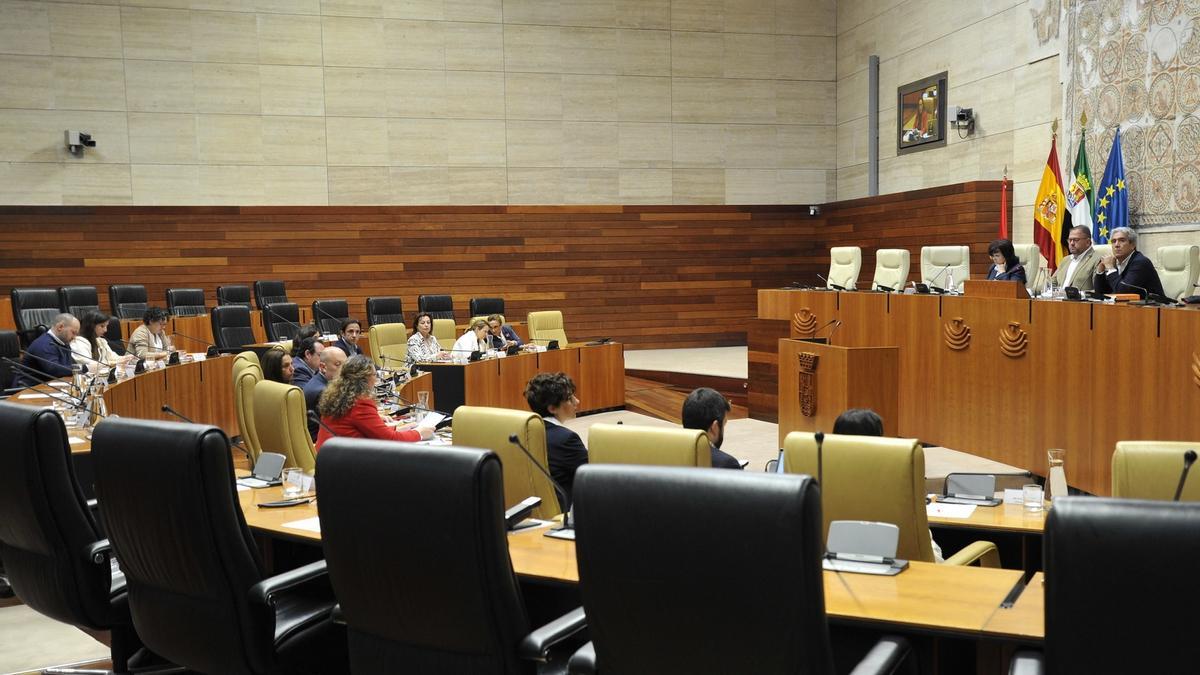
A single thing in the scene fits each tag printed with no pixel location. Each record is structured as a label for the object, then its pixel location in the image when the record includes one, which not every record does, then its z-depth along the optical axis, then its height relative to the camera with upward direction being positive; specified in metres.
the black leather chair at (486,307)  11.50 -0.32
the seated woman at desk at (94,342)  8.38 -0.48
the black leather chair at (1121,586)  1.51 -0.48
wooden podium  7.09 -0.80
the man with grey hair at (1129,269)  6.96 -0.01
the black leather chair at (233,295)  12.09 -0.15
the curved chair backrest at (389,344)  9.83 -0.63
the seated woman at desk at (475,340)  9.79 -0.59
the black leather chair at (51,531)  2.86 -0.71
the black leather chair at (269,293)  12.38 -0.14
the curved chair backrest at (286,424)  4.52 -0.64
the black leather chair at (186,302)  11.48 -0.21
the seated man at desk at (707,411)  3.88 -0.52
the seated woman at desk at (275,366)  5.97 -0.49
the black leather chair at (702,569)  1.75 -0.52
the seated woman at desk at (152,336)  9.01 -0.46
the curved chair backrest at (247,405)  5.35 -0.65
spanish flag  10.42 +0.58
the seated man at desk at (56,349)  7.95 -0.50
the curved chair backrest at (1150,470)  2.88 -0.58
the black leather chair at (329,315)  11.41 -0.38
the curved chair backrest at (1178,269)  7.20 -0.02
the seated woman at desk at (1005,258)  8.30 +0.09
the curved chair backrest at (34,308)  10.15 -0.22
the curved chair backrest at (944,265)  9.15 +0.05
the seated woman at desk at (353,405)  4.52 -0.55
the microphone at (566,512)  2.86 -0.72
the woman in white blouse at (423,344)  9.42 -0.61
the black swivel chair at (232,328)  10.05 -0.45
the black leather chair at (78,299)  10.81 -0.15
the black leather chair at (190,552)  2.47 -0.68
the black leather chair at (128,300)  11.45 -0.18
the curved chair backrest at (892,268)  9.79 +0.03
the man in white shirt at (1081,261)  7.74 +0.05
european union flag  9.55 +0.64
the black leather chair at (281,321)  10.91 -0.42
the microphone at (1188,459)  2.21 -0.42
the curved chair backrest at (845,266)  10.27 +0.06
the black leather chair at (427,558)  2.10 -0.59
